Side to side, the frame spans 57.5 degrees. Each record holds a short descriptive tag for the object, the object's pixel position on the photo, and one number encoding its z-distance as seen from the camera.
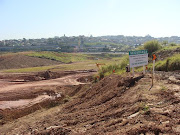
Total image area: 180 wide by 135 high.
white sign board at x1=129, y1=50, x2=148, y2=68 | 10.13
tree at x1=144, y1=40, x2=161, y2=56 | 19.75
